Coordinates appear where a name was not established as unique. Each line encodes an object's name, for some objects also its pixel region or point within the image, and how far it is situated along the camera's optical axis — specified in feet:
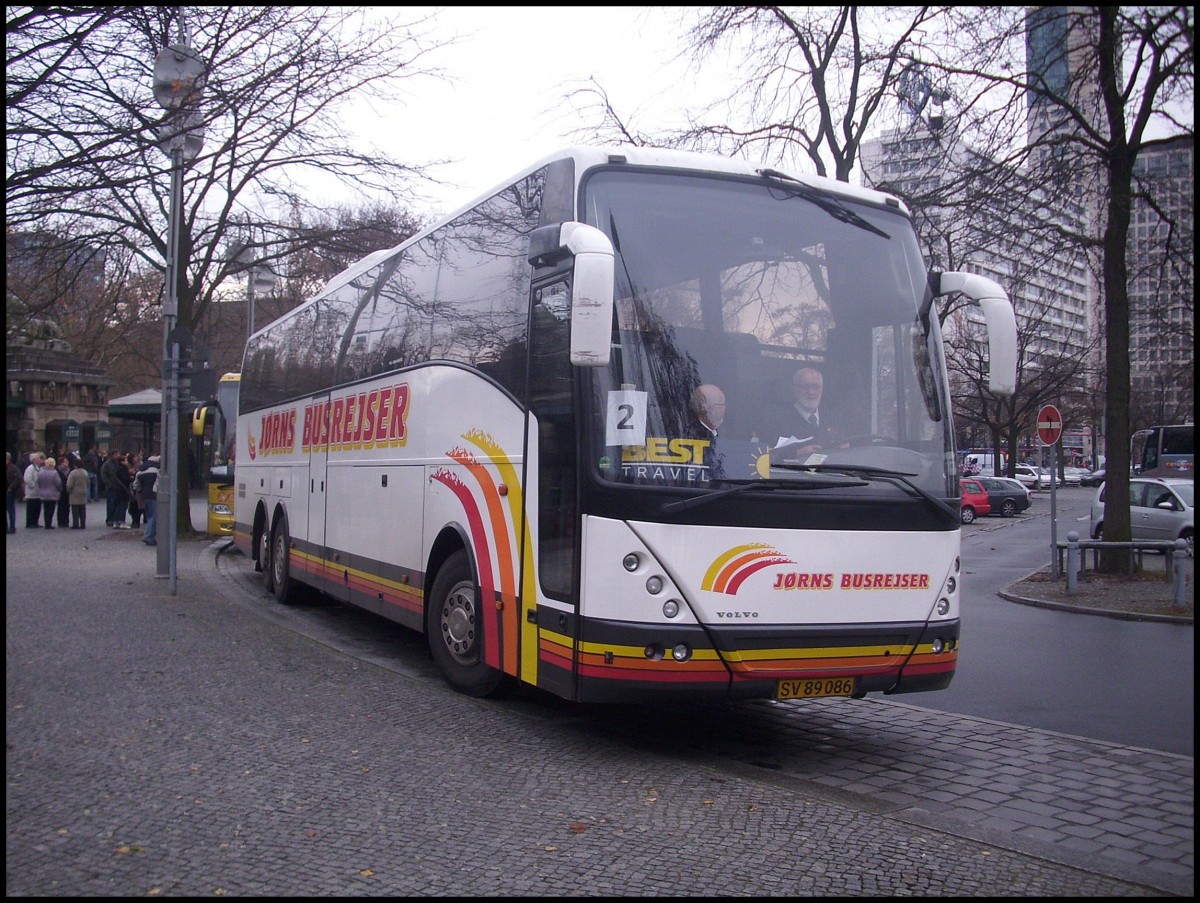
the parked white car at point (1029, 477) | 222.48
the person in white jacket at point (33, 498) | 93.25
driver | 22.03
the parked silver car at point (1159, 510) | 75.72
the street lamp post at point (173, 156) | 32.89
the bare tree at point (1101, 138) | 41.81
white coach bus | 21.24
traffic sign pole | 63.26
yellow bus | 78.74
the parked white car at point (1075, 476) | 271.86
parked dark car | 144.56
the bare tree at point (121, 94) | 29.43
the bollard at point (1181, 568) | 43.55
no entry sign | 63.31
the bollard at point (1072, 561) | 53.83
